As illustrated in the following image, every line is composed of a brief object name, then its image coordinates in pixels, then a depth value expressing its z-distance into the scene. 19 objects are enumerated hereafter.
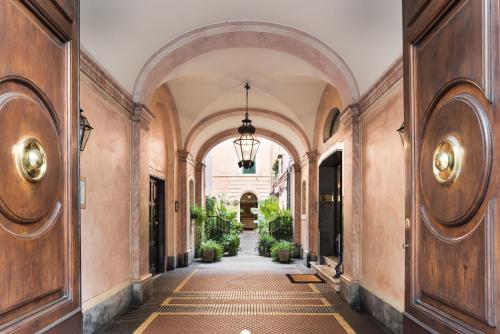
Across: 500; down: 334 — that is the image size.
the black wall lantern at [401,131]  4.69
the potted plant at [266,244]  14.64
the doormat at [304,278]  9.10
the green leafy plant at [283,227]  14.73
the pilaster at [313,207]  11.45
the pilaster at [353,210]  6.66
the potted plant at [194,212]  13.27
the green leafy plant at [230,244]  14.95
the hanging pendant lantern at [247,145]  10.09
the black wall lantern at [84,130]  4.45
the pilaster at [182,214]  11.52
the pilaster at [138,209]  6.61
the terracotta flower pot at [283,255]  12.77
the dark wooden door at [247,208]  35.25
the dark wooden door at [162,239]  10.44
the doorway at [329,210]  10.75
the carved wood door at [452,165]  1.62
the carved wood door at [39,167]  1.71
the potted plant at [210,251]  12.78
